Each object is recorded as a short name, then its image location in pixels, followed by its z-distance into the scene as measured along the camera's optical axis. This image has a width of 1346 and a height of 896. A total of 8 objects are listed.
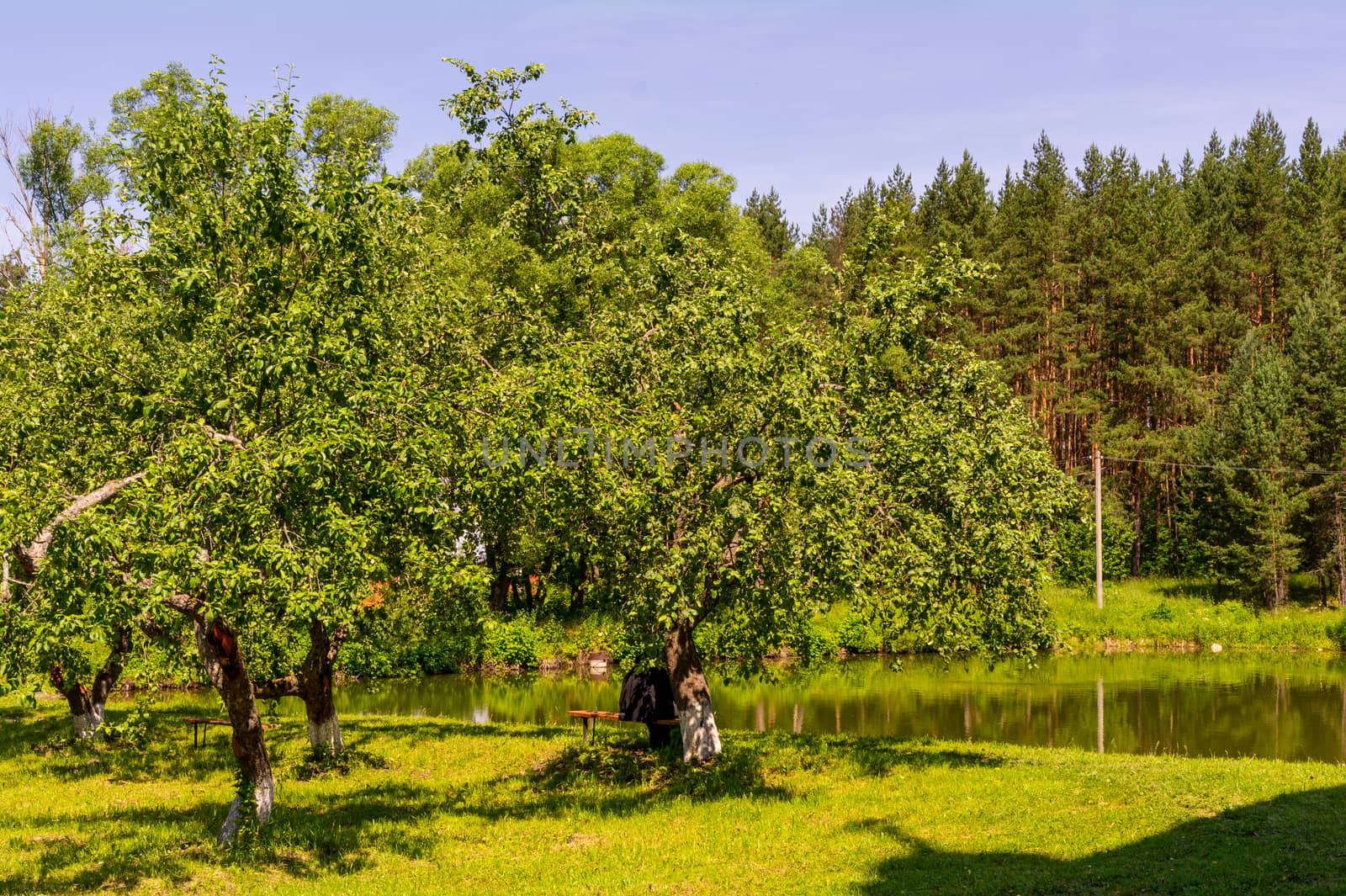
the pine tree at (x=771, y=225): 91.25
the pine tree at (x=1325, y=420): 53.78
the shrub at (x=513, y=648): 44.41
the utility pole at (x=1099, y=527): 52.38
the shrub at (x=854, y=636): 46.75
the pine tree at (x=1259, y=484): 52.25
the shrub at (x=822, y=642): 44.53
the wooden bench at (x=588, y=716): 23.19
